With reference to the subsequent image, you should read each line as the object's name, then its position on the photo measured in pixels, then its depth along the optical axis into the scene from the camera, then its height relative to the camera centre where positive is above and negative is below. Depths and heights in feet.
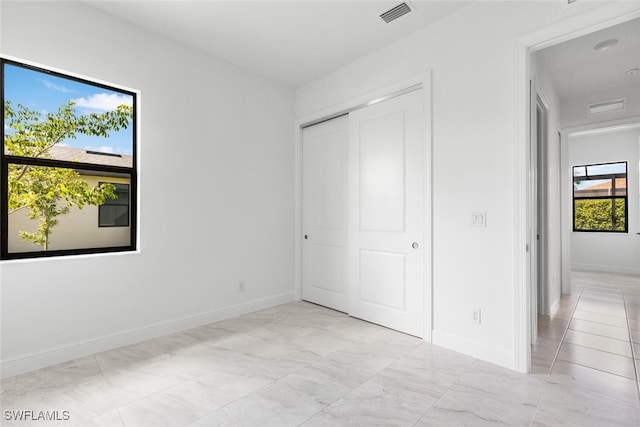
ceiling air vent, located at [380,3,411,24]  8.82 +5.81
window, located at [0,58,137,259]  7.90 +1.41
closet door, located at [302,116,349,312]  12.76 +0.16
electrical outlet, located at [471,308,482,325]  8.59 -2.68
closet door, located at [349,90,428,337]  10.14 +0.13
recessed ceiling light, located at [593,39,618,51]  10.52 +5.80
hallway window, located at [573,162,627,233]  20.52 +1.31
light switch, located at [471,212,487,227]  8.51 -0.06
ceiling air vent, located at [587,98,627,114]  14.31 +5.12
